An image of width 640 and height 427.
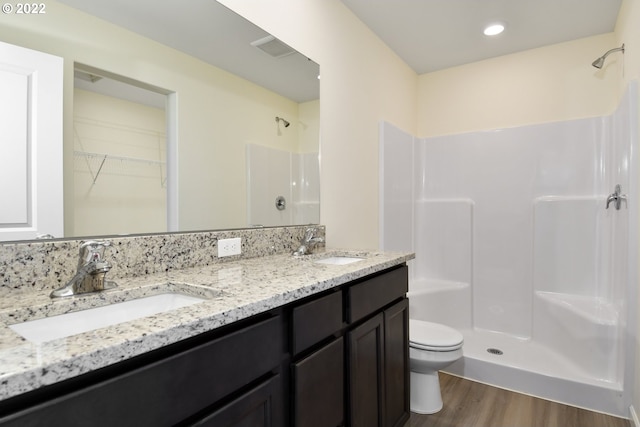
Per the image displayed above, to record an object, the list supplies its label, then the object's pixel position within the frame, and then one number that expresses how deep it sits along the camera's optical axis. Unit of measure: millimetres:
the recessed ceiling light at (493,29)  2486
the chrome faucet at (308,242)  1741
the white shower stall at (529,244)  2115
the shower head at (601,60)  2279
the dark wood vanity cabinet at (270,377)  548
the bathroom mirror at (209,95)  1044
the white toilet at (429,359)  1930
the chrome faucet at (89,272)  898
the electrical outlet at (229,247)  1435
